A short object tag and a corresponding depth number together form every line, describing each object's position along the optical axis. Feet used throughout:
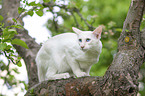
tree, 5.79
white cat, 7.70
